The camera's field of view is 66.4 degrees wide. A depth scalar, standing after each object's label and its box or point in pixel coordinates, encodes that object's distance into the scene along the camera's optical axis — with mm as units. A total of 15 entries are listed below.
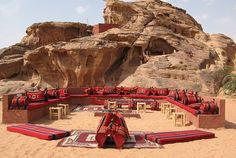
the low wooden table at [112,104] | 9678
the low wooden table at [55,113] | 7853
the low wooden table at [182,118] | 7016
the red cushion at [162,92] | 11327
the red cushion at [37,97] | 8458
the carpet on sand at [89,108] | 9882
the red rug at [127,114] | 8312
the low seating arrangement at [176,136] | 5134
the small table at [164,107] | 9330
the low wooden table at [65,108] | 8653
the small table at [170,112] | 8257
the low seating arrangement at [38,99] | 7212
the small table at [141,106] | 9432
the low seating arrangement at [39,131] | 5318
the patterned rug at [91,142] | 4850
